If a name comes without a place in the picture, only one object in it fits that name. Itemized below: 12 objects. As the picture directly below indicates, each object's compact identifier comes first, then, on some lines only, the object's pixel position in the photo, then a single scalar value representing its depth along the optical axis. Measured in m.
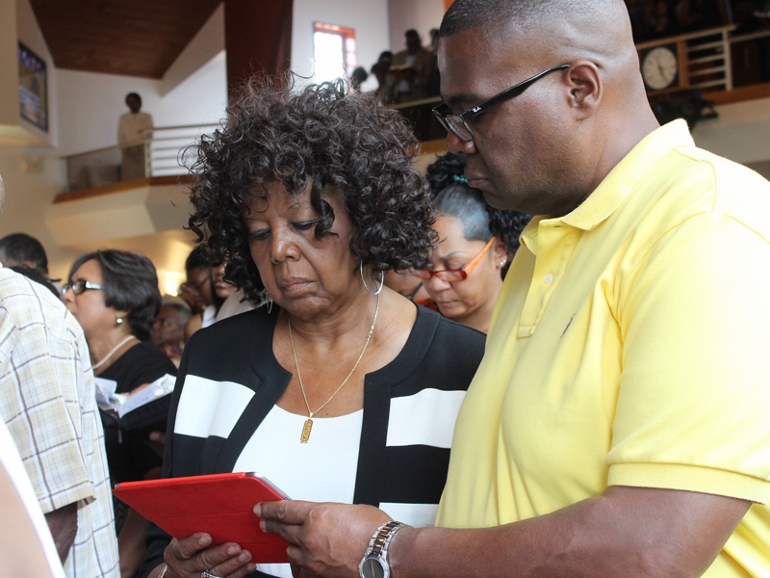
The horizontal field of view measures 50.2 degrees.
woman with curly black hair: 1.82
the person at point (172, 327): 5.64
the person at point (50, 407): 1.83
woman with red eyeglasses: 2.98
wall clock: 8.70
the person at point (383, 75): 11.03
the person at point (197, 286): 5.34
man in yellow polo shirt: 0.89
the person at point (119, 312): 3.44
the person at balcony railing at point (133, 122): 14.59
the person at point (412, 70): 10.30
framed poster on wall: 11.67
